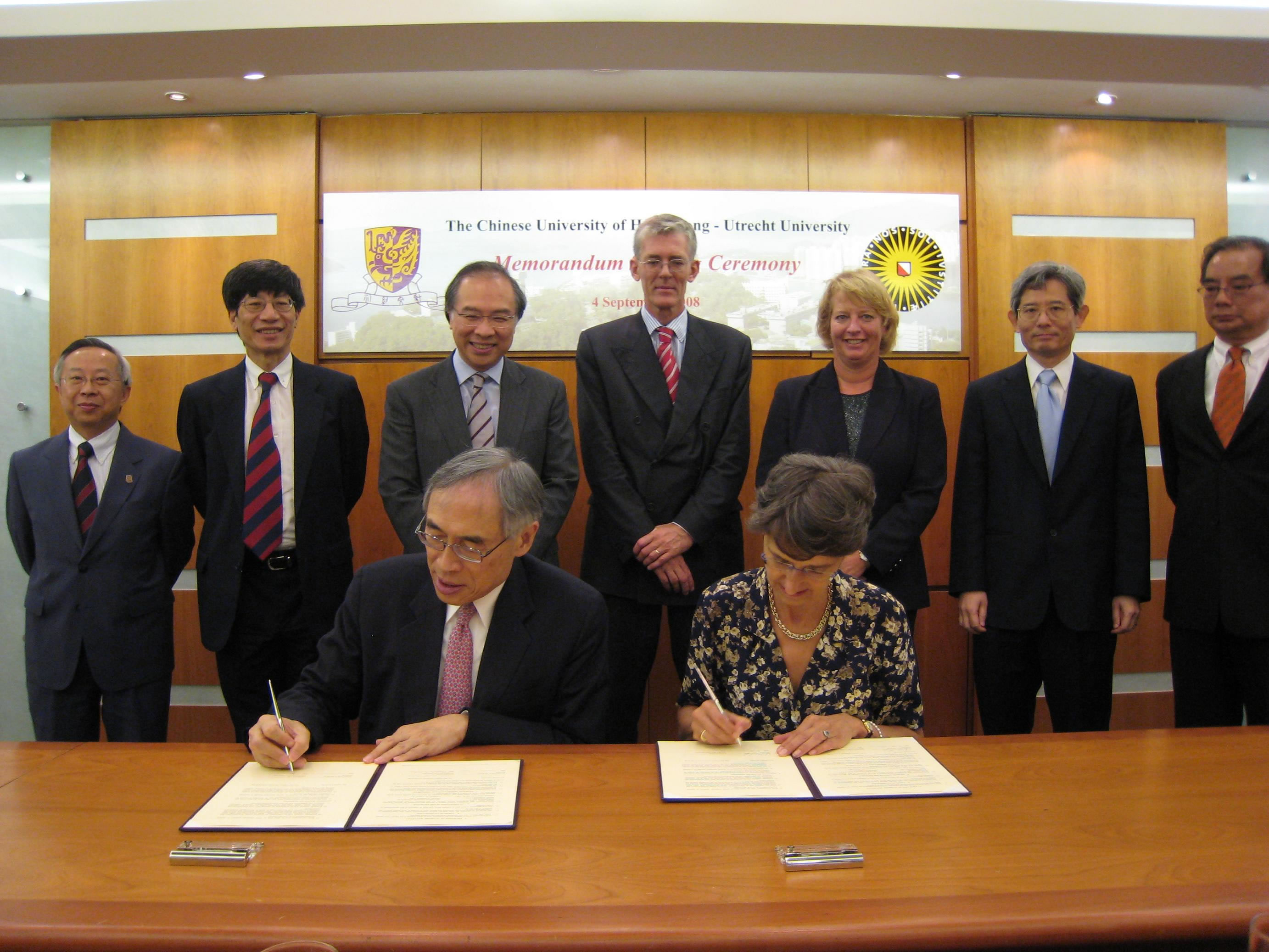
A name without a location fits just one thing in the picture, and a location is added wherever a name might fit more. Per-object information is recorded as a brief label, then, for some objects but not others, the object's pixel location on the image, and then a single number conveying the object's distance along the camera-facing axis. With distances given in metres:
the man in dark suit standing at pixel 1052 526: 2.69
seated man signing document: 1.75
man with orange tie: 2.49
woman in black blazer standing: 2.79
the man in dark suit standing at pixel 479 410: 2.82
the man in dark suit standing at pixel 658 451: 2.84
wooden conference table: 1.07
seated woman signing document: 1.81
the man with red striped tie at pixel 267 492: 2.83
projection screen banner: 3.97
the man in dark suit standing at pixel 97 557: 2.70
